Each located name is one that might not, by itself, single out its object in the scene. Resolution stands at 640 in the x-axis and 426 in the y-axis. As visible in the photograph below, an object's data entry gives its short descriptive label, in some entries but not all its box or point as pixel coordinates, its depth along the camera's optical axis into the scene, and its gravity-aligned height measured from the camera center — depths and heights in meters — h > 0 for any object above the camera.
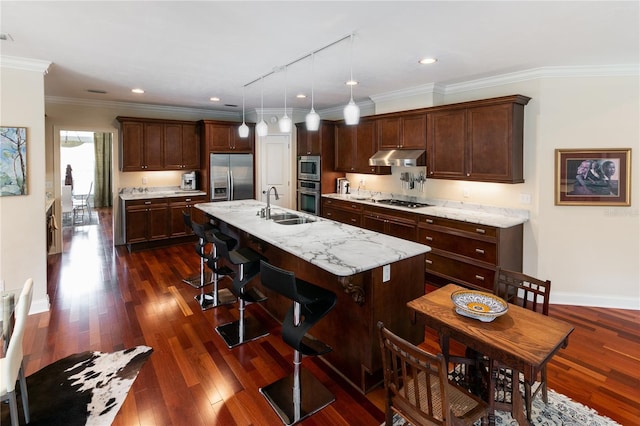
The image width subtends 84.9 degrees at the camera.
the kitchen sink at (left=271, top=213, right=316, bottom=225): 3.97 -0.24
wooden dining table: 1.64 -0.71
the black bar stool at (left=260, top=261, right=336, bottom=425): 2.20 -0.91
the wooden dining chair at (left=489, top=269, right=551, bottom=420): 2.19 -0.73
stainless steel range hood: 4.97 +0.60
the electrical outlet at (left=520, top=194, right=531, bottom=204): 4.21 -0.01
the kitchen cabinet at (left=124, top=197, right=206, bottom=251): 6.23 -0.40
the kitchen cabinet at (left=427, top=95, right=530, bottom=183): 4.06 +0.72
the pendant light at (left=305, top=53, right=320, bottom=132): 3.39 +0.77
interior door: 7.34 +0.69
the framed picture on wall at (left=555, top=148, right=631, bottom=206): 3.86 +0.23
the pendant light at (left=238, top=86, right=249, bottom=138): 4.50 +0.88
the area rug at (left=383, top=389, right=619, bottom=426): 2.24 -1.44
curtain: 11.34 +0.98
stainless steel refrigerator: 6.95 +0.46
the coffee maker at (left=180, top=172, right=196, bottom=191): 7.16 +0.35
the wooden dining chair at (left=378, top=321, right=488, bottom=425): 1.52 -1.03
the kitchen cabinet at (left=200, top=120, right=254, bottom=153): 6.85 +1.24
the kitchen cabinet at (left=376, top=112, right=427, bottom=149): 5.02 +1.01
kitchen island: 2.44 -0.64
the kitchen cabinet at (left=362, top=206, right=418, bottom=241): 4.84 -0.35
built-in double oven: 6.79 +0.30
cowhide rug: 2.29 -1.38
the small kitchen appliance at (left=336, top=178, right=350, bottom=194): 6.75 +0.24
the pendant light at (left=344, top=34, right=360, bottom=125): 2.97 +0.73
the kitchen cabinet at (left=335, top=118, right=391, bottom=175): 5.87 +0.91
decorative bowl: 1.93 -0.63
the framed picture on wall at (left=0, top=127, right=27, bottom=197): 3.56 +0.41
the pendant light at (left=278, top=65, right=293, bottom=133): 3.83 +0.82
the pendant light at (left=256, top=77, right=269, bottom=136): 4.25 +0.87
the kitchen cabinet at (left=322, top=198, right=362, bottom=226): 5.75 -0.22
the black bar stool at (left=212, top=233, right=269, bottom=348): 3.09 -0.82
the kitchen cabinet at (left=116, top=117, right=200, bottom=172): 6.37 +1.05
